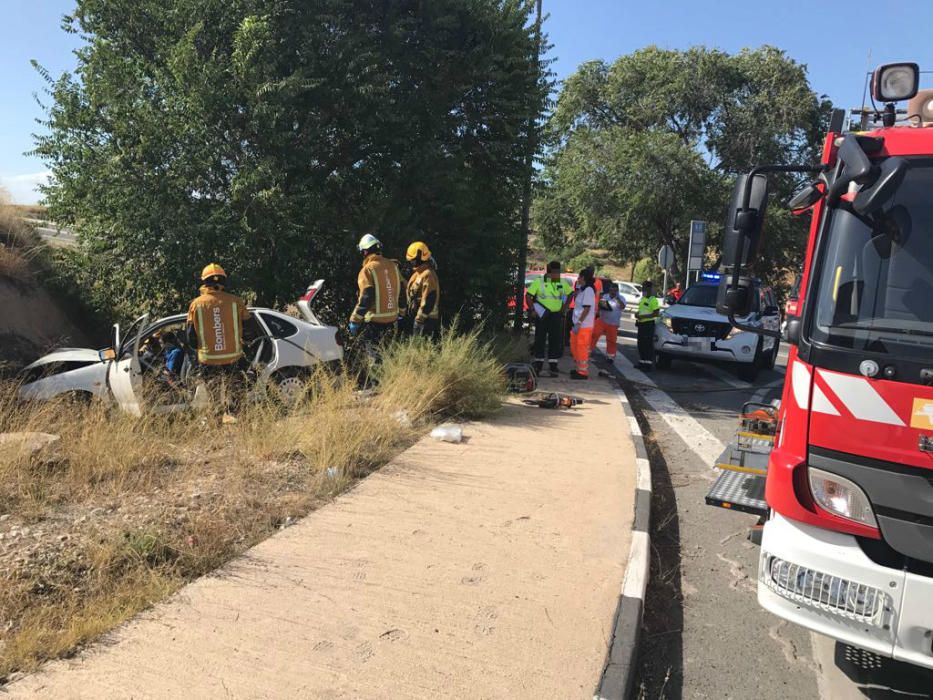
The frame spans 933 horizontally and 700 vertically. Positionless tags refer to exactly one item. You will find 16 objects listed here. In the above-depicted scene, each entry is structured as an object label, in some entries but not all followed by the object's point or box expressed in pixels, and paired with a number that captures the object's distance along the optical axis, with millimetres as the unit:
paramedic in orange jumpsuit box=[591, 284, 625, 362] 12484
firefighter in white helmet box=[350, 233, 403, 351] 8328
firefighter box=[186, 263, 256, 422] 6801
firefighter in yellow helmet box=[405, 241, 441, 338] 8867
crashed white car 6957
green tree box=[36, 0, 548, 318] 9484
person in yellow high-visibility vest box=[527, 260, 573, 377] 10773
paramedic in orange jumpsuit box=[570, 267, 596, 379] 10844
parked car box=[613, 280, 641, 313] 29219
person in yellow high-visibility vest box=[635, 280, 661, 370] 12609
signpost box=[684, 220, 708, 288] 16500
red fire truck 2701
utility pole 12914
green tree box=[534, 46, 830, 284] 30625
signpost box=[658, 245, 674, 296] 18703
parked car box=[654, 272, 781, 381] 11766
